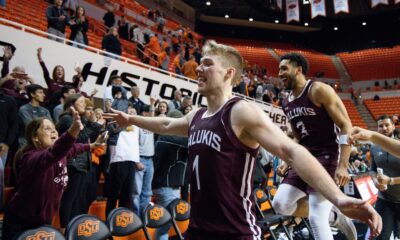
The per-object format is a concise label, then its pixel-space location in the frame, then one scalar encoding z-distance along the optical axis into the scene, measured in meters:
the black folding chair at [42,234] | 2.90
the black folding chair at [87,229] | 3.32
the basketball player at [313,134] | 3.42
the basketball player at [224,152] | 1.99
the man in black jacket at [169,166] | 5.27
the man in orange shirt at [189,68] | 12.14
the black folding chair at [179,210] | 4.74
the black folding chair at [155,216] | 4.34
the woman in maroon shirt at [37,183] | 3.14
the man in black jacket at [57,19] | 8.50
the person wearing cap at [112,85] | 7.56
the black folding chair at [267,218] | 4.98
